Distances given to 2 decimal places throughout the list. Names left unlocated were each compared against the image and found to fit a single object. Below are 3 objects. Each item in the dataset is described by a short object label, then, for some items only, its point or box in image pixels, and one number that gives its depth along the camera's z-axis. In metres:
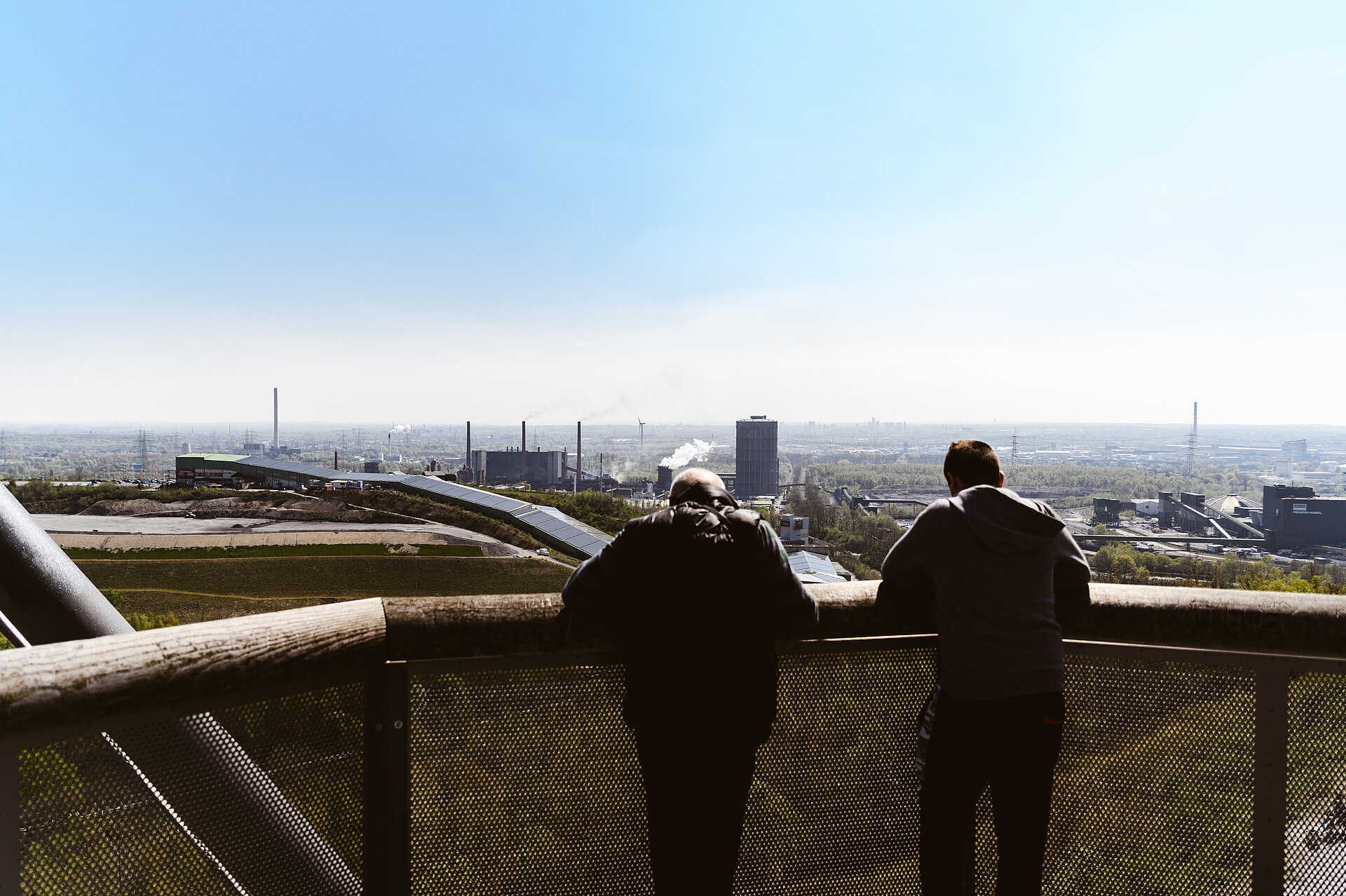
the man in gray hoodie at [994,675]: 2.28
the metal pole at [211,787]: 1.74
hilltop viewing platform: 1.79
